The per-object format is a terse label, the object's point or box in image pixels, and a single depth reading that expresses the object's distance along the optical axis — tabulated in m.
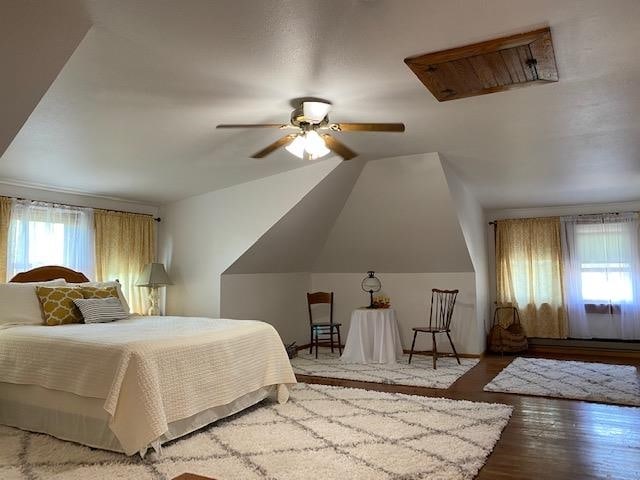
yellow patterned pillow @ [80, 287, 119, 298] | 4.44
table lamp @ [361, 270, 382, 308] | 6.52
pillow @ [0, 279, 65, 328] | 3.95
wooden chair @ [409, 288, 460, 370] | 6.05
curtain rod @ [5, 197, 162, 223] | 4.77
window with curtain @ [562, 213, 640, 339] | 6.66
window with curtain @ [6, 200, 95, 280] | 4.67
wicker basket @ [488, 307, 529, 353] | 6.46
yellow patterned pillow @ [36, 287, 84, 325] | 4.08
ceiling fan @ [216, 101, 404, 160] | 3.15
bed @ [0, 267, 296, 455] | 2.85
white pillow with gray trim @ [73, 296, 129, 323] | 4.20
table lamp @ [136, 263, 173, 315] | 5.61
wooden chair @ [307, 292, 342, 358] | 6.63
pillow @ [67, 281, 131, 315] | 4.61
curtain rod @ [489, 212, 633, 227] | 6.82
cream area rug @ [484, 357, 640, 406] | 4.19
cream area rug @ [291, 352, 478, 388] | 4.82
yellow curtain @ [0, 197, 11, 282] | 4.48
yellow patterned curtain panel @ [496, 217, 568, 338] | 7.03
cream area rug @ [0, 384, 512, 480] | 2.64
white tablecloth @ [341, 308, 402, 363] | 5.72
